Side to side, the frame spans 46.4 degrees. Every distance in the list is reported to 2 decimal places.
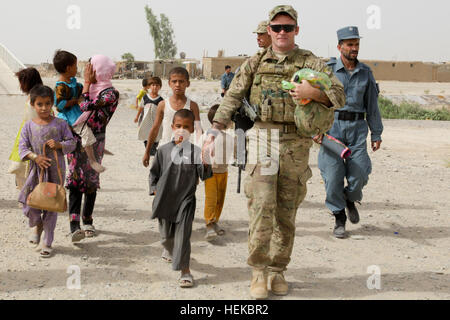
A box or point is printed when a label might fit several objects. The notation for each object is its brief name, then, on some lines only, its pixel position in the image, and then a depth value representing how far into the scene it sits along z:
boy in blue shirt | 5.39
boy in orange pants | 5.80
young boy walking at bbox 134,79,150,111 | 8.67
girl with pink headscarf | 5.42
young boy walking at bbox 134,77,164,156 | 6.84
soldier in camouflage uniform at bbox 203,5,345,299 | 4.14
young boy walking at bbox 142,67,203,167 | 5.27
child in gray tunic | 4.46
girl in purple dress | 4.93
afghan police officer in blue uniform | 5.99
